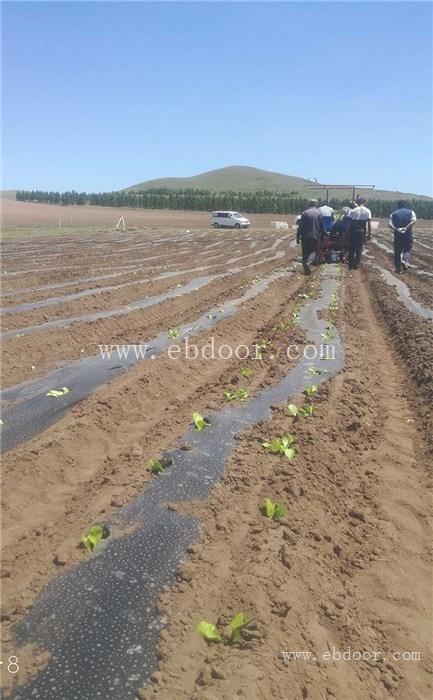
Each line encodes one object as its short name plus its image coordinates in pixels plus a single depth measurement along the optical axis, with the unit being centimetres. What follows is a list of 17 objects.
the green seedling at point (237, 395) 554
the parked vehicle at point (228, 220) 5016
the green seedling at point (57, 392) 573
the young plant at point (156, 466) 403
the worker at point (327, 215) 1585
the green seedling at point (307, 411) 502
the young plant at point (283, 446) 417
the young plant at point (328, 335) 808
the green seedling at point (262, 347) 710
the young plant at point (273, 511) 343
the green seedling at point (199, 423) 477
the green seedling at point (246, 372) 628
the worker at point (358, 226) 1398
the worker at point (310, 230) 1382
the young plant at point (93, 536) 313
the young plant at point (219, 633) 244
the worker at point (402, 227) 1346
